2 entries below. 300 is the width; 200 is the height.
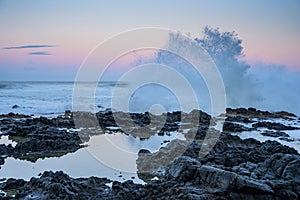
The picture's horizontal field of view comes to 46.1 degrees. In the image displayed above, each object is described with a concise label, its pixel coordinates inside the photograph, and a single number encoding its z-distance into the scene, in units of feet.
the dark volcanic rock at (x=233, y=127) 68.80
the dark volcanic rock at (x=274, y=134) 62.49
